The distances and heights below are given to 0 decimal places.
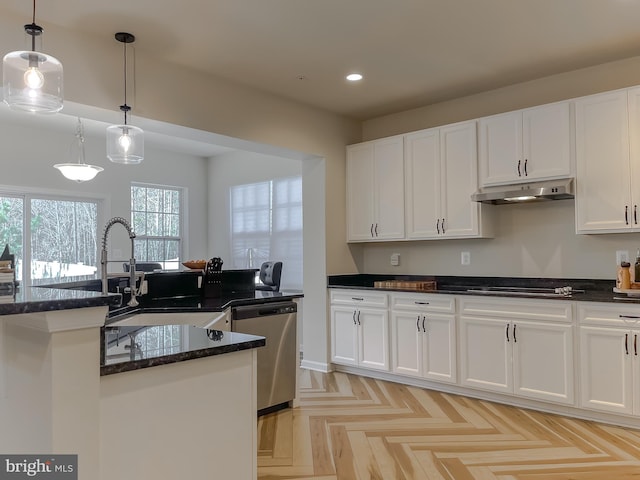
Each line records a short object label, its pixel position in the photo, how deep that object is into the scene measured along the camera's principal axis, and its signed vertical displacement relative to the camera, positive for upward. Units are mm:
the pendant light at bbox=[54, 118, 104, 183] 4555 +794
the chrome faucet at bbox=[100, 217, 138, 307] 2515 -78
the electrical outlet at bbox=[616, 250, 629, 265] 3746 -51
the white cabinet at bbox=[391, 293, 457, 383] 4086 -731
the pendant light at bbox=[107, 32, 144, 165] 3250 +769
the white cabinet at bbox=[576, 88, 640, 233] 3471 +637
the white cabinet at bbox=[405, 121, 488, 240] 4273 +622
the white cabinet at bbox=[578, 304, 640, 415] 3182 -720
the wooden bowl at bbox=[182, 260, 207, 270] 3902 -91
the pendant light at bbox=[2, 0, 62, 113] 2158 +796
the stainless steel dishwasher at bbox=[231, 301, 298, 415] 3488 -700
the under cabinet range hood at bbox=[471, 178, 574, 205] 3684 +453
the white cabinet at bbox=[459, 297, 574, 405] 3479 -728
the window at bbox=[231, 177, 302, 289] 6473 +385
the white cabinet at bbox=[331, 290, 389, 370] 4523 -735
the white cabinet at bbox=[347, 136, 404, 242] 4781 +619
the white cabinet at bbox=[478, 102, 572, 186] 3764 +845
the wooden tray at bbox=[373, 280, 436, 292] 4519 -320
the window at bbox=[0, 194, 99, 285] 5898 +267
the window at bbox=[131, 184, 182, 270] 7203 +463
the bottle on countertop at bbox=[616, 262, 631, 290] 3490 -193
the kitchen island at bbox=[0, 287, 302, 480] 1272 -427
